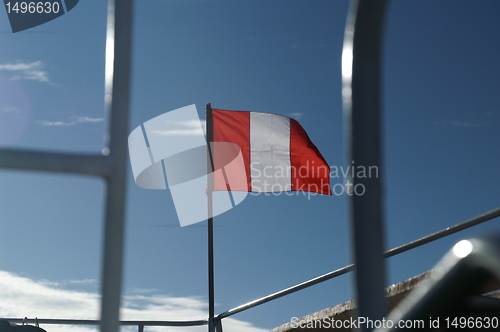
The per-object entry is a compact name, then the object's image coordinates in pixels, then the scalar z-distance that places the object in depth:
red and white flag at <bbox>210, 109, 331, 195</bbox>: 5.89
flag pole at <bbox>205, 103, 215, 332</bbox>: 3.97
